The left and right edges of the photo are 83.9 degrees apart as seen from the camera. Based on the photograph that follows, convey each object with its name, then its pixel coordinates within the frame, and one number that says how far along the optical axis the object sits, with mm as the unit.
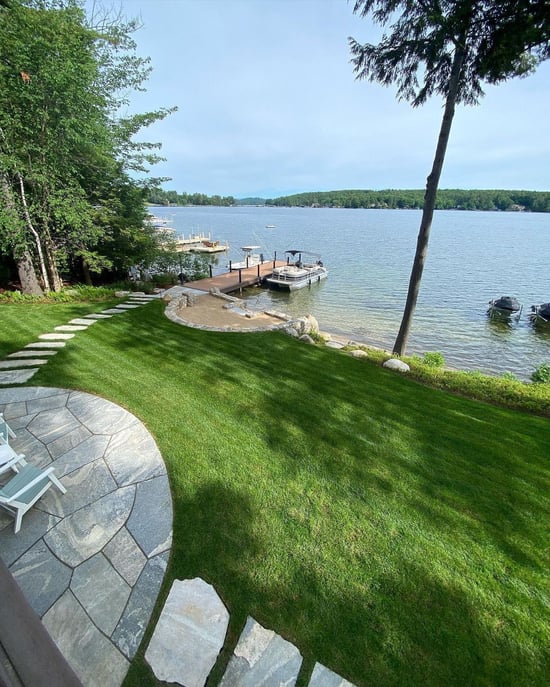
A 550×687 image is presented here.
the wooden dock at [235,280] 15428
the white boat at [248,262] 21312
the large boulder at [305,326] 8330
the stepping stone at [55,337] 6350
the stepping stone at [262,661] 1825
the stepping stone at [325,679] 1798
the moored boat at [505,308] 14891
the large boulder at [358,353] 6908
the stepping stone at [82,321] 7398
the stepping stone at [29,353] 5535
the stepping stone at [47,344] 5980
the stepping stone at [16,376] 4738
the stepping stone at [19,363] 5172
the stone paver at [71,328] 6910
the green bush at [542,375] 7883
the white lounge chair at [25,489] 2580
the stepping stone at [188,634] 1868
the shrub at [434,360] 7797
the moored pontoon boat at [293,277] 19322
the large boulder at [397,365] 6305
